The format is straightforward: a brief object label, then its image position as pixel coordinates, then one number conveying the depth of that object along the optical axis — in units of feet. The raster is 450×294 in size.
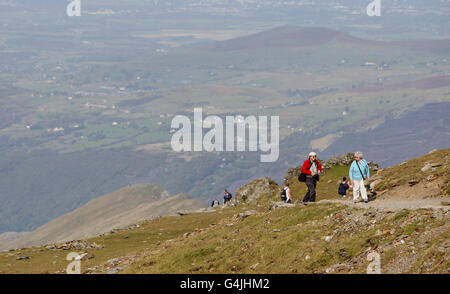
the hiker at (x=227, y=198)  241.08
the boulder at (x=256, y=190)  224.94
